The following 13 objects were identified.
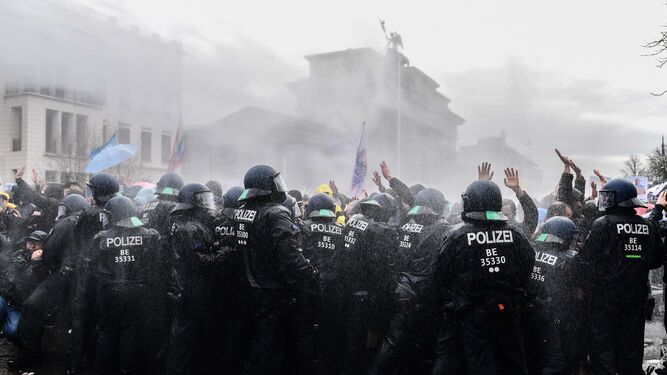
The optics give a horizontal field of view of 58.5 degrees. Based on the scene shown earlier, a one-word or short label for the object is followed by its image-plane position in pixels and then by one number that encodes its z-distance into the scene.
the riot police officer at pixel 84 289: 5.79
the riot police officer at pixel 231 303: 5.12
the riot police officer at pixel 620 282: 5.13
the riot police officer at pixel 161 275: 5.70
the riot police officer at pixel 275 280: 4.63
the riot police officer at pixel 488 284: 4.00
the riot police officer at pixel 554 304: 4.47
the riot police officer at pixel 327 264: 5.98
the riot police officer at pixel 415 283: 5.04
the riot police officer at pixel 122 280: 5.47
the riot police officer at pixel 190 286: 5.07
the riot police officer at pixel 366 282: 5.79
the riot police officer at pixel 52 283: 6.14
